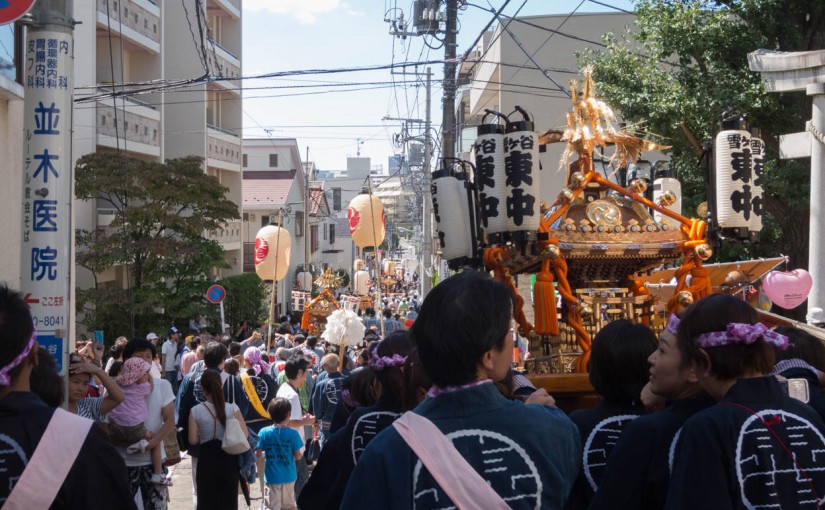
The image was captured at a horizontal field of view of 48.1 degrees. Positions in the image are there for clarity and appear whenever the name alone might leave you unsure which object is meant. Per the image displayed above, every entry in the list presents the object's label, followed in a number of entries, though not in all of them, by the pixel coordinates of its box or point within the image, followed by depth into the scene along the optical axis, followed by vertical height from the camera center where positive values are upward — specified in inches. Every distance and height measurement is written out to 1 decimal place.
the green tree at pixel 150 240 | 935.0 +5.9
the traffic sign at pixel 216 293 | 913.5 -47.3
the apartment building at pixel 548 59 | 1064.2 +223.1
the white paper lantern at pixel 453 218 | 391.5 +12.2
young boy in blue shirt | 361.1 -78.8
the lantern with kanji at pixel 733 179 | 358.6 +26.7
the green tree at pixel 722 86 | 584.1 +105.1
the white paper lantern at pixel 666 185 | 452.1 +30.5
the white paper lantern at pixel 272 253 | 908.6 -6.8
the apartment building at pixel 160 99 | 970.7 +192.8
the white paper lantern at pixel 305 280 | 1617.9 -59.4
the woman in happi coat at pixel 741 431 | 120.7 -24.5
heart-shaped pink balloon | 470.6 -20.1
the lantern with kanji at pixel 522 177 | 334.6 +25.8
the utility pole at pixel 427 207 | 1065.0 +49.0
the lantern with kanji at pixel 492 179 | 344.5 +25.8
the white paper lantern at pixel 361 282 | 1552.7 -60.7
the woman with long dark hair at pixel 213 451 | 324.2 -72.8
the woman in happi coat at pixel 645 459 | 129.6 -30.0
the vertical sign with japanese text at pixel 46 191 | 249.0 +14.8
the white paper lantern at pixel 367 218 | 872.9 +27.0
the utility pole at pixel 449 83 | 678.5 +124.3
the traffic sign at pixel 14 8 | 244.1 +62.8
